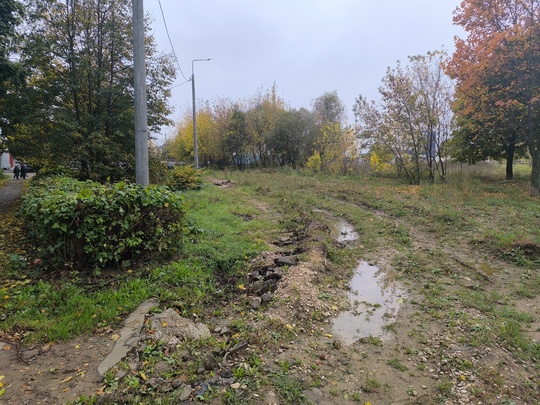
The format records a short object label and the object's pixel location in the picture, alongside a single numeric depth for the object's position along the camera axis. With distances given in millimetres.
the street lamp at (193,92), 21739
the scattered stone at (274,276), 5331
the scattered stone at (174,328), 3545
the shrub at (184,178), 14850
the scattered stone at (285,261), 5832
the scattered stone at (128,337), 3090
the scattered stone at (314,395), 2907
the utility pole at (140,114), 6156
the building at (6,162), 41469
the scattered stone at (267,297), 4641
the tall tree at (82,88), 11109
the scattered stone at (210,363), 3180
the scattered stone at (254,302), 4505
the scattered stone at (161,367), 3034
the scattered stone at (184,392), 2760
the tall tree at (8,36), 8250
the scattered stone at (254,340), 3672
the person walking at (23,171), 24412
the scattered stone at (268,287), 4973
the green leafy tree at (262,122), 29516
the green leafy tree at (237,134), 29906
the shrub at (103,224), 4750
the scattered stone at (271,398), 2812
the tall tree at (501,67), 11867
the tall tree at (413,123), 17281
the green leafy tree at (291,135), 27219
